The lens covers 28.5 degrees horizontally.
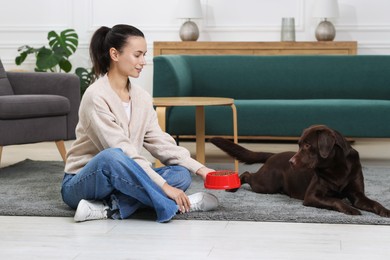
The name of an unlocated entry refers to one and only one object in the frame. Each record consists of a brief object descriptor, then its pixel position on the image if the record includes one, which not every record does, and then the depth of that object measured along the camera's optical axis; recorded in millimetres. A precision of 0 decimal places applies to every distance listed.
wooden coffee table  4133
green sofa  5453
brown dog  3168
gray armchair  4414
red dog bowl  2801
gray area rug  3102
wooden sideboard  6504
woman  2934
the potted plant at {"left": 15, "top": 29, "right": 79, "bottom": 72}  6844
